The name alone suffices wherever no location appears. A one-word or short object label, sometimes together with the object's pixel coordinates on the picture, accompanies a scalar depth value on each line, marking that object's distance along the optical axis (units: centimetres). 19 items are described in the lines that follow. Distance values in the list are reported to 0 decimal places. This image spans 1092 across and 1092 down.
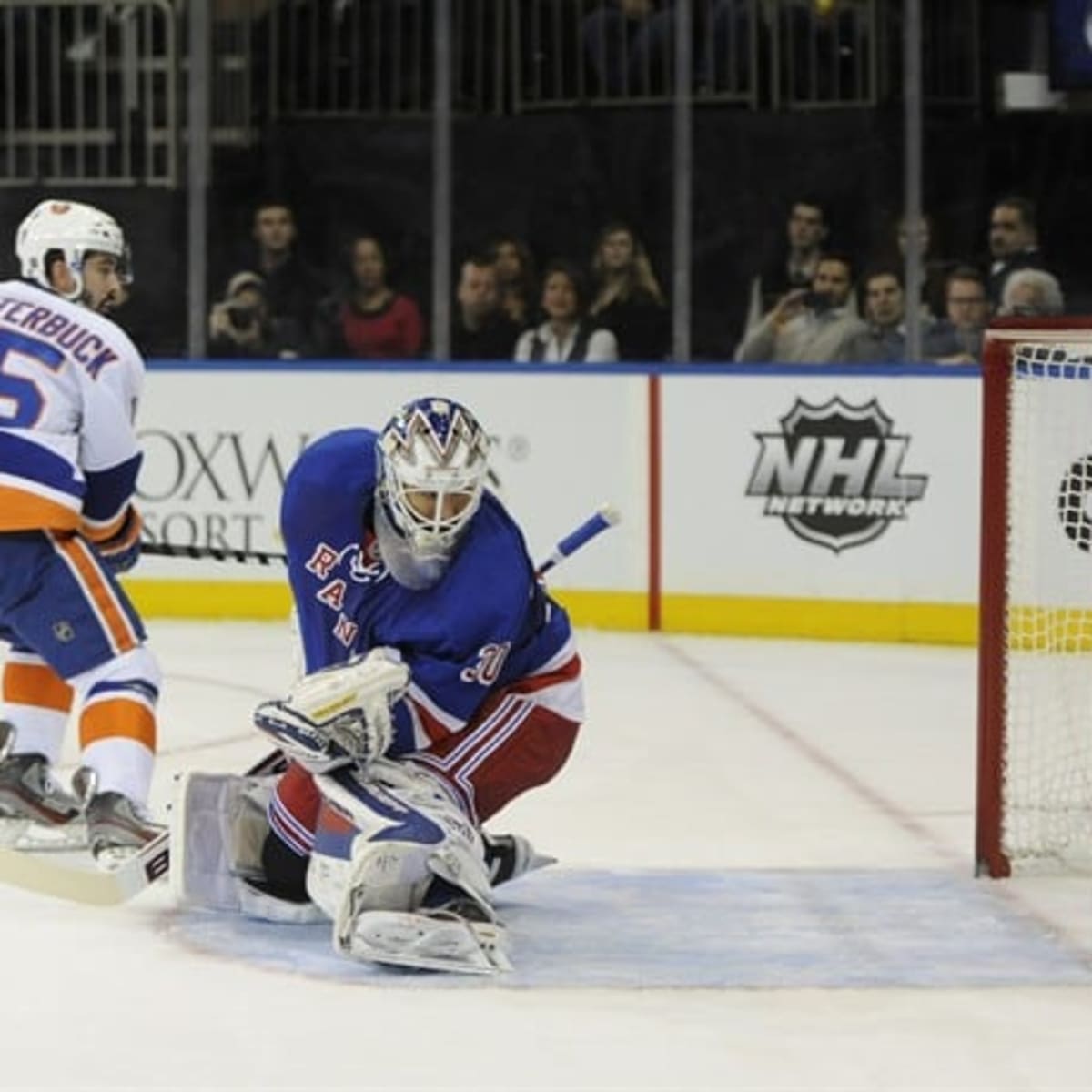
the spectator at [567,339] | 1720
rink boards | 1602
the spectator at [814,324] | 1681
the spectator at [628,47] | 1750
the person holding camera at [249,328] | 1777
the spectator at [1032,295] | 1672
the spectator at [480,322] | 1736
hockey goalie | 788
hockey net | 947
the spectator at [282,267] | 1797
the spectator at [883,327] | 1678
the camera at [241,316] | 1783
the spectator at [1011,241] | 1687
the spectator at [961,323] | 1662
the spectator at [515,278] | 1745
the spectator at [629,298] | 1728
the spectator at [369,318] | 1769
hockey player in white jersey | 934
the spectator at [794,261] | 1725
